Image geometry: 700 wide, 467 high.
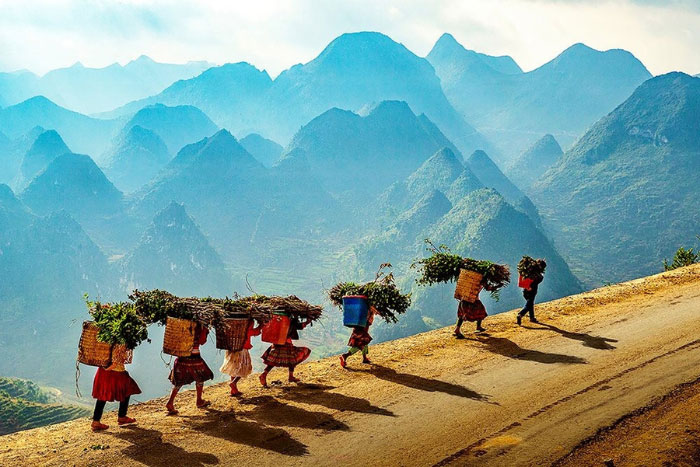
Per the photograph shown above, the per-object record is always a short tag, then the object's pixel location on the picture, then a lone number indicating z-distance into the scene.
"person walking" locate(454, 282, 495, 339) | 16.02
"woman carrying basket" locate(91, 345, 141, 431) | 10.77
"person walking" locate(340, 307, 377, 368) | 13.88
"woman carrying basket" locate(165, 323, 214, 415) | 11.38
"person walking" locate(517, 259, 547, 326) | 16.88
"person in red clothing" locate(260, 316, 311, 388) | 12.85
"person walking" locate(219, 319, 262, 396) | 12.38
